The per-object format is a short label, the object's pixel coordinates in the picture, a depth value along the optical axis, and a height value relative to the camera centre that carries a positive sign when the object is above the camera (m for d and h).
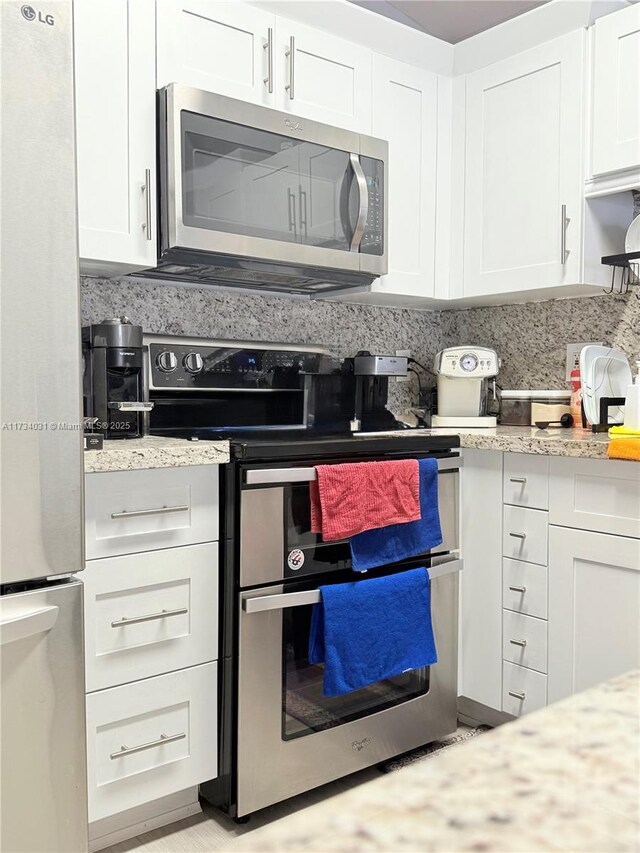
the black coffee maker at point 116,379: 1.83 +0.03
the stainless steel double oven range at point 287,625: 1.76 -0.59
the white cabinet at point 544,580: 1.89 -0.52
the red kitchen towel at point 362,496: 1.84 -0.27
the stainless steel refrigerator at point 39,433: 1.15 -0.07
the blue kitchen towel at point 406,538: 1.94 -0.40
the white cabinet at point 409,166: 2.51 +0.79
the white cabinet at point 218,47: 2.00 +0.96
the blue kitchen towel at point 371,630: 1.85 -0.62
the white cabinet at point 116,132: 1.87 +0.67
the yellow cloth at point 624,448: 1.80 -0.14
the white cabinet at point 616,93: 2.18 +0.90
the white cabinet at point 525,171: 2.34 +0.74
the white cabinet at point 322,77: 2.21 +0.98
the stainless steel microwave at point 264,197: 1.98 +0.57
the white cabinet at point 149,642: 1.61 -0.57
